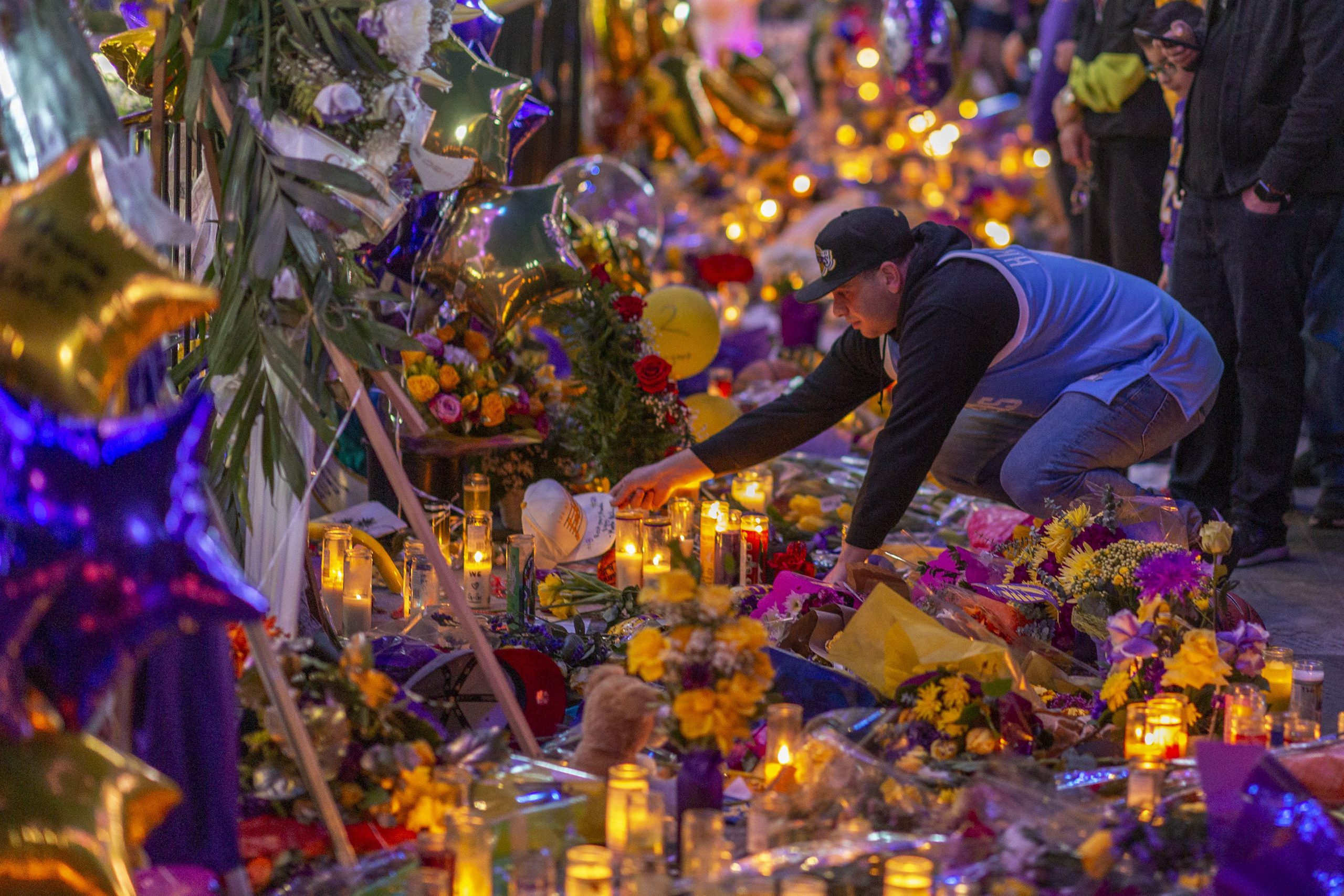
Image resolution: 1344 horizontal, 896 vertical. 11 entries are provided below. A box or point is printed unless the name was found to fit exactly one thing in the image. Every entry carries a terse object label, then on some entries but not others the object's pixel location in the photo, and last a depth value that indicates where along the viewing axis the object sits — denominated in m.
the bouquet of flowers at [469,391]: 8.05
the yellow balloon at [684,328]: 9.38
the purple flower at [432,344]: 8.13
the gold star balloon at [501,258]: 8.21
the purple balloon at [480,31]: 8.57
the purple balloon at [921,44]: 14.02
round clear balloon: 11.51
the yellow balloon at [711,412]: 9.07
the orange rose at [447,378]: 8.06
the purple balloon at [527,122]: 8.30
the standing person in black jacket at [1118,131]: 9.97
